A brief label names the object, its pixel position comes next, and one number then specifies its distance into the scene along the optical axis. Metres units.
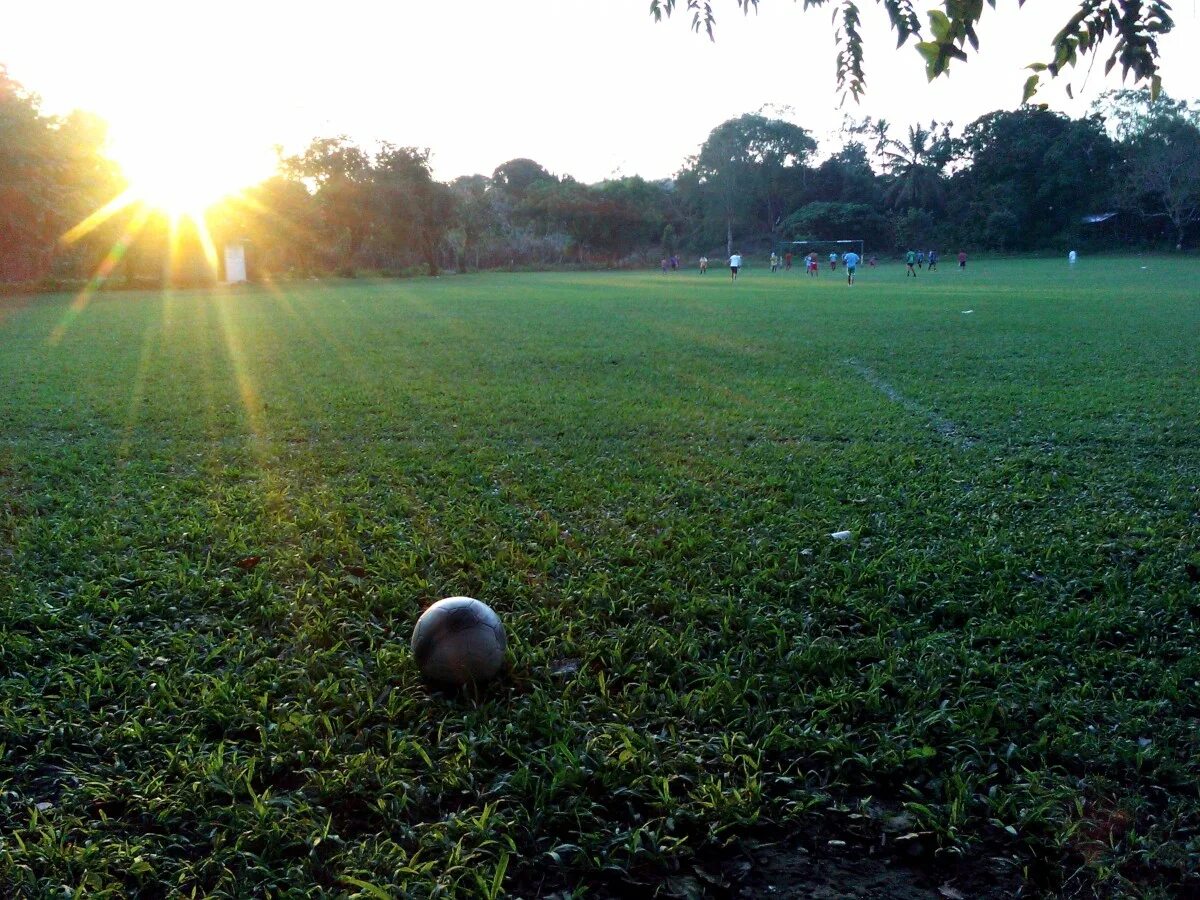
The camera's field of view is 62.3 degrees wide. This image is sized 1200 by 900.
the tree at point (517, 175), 85.81
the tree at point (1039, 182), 69.62
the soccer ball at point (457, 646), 3.40
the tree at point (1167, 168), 62.84
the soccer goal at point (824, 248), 72.62
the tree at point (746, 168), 80.19
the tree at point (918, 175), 75.88
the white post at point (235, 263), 40.31
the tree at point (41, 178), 28.00
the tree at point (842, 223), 73.88
